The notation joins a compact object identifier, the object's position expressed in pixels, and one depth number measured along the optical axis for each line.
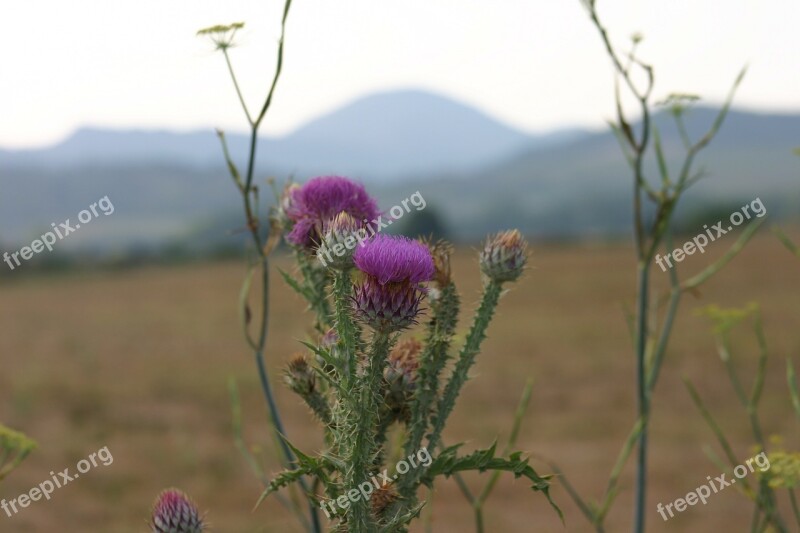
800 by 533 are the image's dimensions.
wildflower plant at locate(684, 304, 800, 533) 1.36
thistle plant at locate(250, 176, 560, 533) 1.22
